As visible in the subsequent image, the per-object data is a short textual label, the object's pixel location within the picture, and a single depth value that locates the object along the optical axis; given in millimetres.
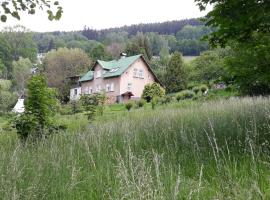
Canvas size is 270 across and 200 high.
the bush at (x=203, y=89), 32156
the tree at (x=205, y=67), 43250
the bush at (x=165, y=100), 27631
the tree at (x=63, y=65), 63278
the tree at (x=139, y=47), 73688
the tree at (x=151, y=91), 38562
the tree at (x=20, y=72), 76000
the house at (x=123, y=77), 48781
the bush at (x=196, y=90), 32781
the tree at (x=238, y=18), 5777
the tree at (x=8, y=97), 54647
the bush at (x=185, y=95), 29359
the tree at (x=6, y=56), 81188
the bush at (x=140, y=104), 29625
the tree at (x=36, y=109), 8734
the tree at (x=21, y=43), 90812
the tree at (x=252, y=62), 6104
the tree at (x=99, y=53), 81306
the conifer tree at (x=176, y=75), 47844
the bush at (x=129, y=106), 28812
